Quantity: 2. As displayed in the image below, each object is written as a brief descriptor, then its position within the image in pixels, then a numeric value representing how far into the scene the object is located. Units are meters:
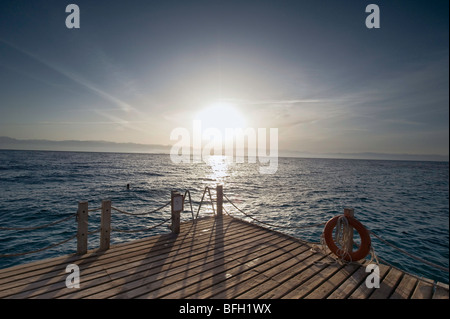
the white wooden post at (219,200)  9.45
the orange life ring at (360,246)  5.35
